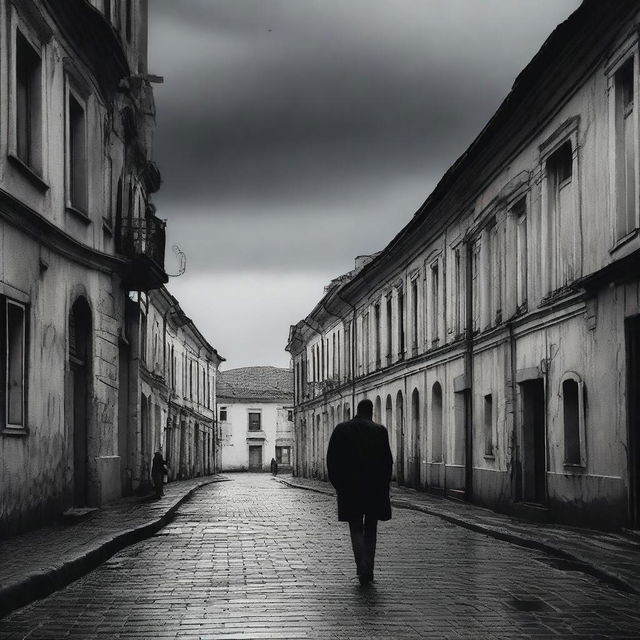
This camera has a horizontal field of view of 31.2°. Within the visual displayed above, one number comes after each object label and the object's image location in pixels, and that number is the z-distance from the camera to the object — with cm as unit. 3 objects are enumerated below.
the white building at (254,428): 9000
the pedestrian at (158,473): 2431
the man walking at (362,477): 988
